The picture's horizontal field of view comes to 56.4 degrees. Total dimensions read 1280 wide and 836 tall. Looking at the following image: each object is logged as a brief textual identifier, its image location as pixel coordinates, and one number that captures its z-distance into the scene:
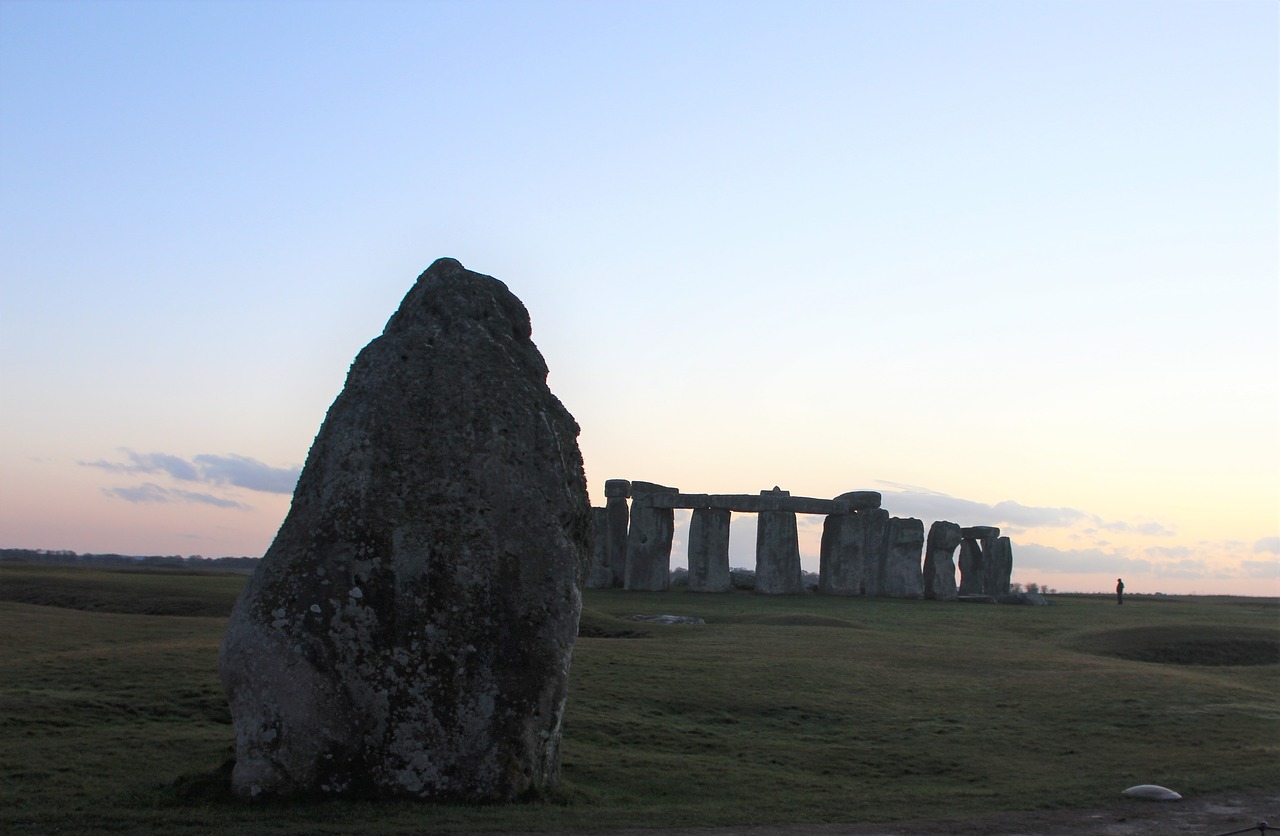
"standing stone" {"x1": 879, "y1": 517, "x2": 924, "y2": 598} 46.47
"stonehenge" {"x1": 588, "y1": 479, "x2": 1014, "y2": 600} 45.84
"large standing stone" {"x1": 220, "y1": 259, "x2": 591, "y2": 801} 10.17
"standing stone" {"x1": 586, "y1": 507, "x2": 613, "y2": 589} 46.59
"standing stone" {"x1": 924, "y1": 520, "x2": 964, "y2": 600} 47.09
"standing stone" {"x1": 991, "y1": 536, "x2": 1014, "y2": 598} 50.28
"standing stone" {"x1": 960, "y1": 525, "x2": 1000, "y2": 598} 50.16
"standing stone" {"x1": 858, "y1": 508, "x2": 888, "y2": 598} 46.72
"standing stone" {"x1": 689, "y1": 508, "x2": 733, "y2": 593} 46.25
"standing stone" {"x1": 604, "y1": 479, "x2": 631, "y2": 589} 47.53
